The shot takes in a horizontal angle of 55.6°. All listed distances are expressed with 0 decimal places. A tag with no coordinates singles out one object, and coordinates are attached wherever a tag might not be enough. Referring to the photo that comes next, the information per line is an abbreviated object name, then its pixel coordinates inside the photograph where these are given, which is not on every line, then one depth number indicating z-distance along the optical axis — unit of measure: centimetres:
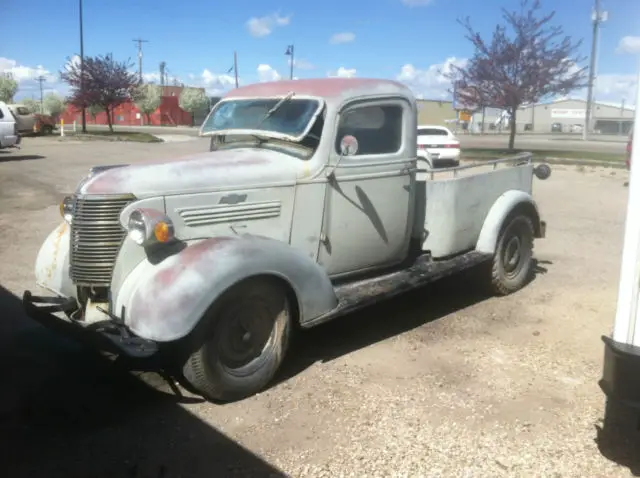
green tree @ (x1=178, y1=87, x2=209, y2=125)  6109
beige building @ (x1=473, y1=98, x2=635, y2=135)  7312
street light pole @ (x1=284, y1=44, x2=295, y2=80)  3440
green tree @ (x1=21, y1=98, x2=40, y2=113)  5185
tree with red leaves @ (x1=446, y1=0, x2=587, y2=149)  2494
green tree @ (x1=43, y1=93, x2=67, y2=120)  5191
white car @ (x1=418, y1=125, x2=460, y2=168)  1952
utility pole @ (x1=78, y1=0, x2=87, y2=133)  3425
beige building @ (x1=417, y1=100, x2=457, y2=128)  6919
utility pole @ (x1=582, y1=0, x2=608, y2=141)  2733
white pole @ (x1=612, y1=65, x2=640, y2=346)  277
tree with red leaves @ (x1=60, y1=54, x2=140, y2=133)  3450
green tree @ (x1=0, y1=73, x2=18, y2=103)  4994
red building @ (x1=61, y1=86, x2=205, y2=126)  6462
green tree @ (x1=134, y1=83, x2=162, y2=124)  5878
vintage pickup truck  358
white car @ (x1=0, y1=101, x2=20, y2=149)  1998
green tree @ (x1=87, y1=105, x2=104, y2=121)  4221
